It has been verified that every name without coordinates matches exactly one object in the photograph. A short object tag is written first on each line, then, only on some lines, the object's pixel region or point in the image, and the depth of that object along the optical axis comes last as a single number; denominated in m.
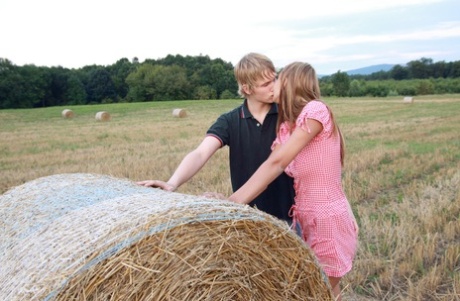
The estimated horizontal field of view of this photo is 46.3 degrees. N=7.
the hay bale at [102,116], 28.20
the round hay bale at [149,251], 2.15
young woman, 3.03
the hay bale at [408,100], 36.81
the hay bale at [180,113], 27.81
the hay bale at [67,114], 32.02
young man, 3.38
